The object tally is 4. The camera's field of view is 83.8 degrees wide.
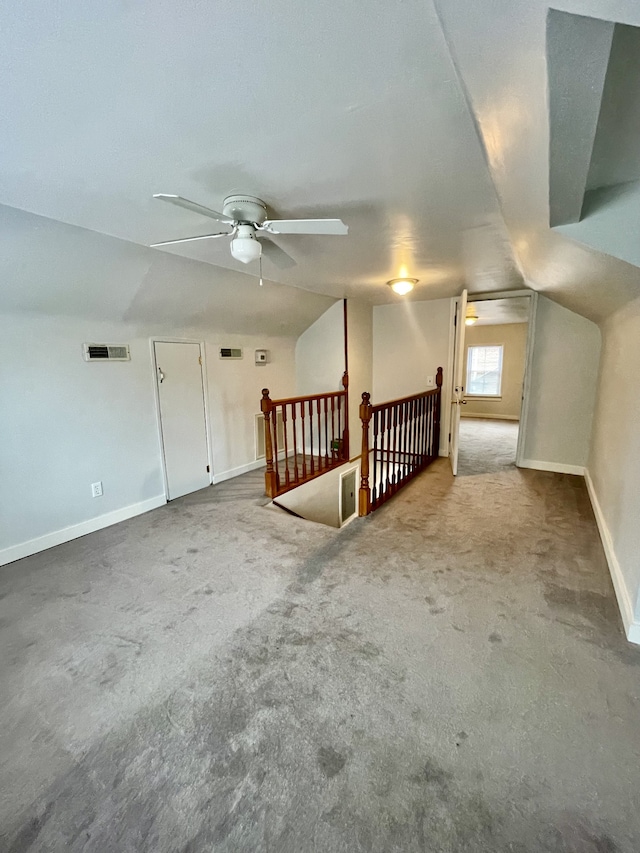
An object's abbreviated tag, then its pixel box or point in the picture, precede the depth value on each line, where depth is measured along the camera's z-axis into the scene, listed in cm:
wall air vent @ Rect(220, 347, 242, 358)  419
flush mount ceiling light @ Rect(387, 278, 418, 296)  351
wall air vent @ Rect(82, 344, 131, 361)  295
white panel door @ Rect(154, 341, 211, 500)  357
